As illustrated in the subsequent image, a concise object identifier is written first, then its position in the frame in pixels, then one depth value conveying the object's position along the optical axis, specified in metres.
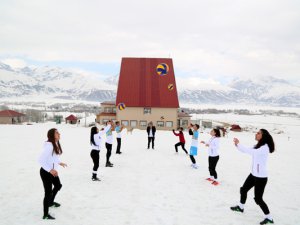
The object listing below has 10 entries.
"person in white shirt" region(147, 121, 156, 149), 17.63
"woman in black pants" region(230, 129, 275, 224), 6.14
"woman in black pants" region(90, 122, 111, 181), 9.35
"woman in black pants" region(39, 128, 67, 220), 5.86
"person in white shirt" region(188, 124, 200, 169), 11.71
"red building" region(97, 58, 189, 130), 42.38
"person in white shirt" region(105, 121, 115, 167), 12.12
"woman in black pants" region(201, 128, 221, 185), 9.36
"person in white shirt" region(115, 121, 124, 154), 14.81
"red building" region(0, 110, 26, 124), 63.70
